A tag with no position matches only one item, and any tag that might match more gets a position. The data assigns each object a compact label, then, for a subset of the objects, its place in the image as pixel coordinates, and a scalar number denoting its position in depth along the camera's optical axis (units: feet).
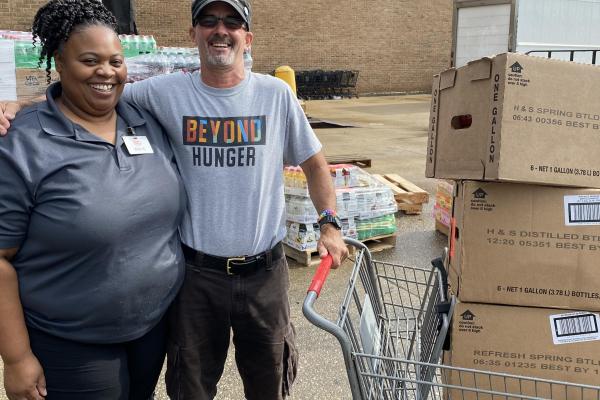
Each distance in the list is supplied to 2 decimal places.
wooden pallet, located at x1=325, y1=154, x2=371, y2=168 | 22.82
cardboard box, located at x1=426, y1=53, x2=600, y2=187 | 6.11
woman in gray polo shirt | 5.89
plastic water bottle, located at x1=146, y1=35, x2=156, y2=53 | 18.43
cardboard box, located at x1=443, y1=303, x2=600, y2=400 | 6.57
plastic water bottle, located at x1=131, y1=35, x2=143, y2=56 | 18.12
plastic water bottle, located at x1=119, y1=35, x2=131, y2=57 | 17.92
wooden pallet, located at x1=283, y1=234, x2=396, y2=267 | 16.98
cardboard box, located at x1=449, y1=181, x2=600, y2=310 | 6.42
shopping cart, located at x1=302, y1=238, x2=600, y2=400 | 5.78
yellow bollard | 24.82
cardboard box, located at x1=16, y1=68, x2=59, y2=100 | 15.15
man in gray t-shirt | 7.20
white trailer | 34.63
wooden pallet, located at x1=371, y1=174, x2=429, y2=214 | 22.17
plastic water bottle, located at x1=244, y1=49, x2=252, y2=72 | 13.66
